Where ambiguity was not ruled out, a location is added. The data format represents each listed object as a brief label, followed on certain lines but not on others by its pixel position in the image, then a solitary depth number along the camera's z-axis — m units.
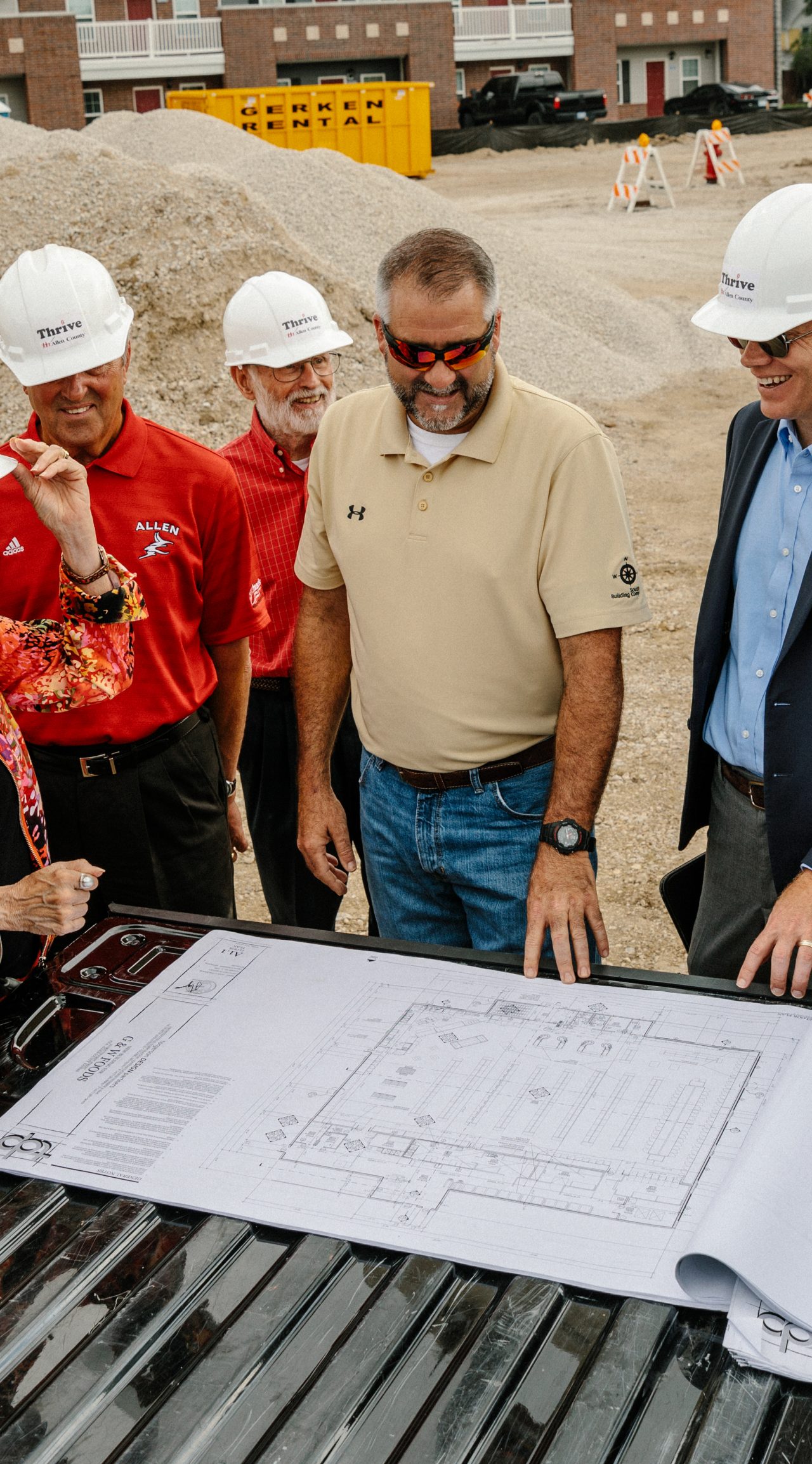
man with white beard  4.50
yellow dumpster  33.31
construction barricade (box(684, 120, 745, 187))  27.86
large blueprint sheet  1.96
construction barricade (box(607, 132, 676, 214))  26.08
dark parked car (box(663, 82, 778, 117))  40.41
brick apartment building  42.47
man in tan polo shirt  2.96
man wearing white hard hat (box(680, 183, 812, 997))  2.92
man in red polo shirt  3.58
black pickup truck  41.16
